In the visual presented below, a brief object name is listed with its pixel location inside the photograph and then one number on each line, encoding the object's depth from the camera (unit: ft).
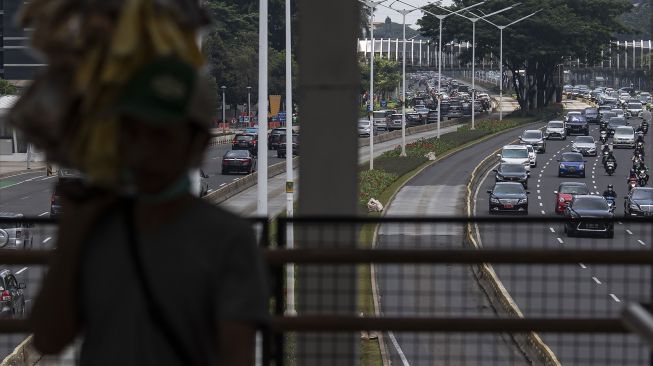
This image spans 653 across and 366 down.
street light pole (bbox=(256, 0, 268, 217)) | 114.01
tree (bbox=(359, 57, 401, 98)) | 542.16
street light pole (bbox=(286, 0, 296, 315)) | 135.56
